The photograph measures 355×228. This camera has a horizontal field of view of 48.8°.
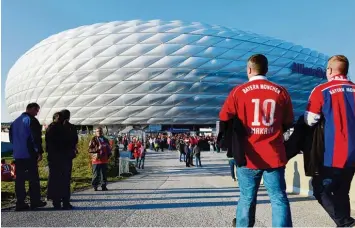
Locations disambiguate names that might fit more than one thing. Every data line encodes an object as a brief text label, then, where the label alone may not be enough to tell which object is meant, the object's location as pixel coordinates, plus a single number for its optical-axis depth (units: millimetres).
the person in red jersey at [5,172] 11469
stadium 53062
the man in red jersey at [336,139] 3488
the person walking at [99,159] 8500
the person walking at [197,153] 18375
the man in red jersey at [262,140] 3322
